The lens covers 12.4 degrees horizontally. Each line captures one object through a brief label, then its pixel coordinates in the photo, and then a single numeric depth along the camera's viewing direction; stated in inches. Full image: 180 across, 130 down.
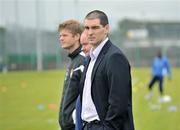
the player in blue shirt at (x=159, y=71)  1334.5
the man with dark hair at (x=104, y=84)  283.7
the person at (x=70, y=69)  358.1
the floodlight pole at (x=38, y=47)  2997.5
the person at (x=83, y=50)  310.1
